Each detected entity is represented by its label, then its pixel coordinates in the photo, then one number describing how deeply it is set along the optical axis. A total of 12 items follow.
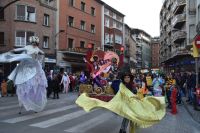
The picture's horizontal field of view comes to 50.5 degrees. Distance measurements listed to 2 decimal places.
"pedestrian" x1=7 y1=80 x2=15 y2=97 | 12.86
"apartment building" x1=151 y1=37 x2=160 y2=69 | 112.06
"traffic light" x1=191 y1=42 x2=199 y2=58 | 8.55
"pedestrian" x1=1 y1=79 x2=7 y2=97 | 12.77
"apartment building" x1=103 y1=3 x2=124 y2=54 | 37.37
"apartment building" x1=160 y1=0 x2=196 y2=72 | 26.62
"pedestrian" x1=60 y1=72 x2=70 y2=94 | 16.40
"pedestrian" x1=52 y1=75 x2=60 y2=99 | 12.31
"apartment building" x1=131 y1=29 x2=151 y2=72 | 80.08
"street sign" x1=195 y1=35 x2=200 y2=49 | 8.08
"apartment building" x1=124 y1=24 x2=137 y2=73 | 49.42
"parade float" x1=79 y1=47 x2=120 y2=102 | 10.66
